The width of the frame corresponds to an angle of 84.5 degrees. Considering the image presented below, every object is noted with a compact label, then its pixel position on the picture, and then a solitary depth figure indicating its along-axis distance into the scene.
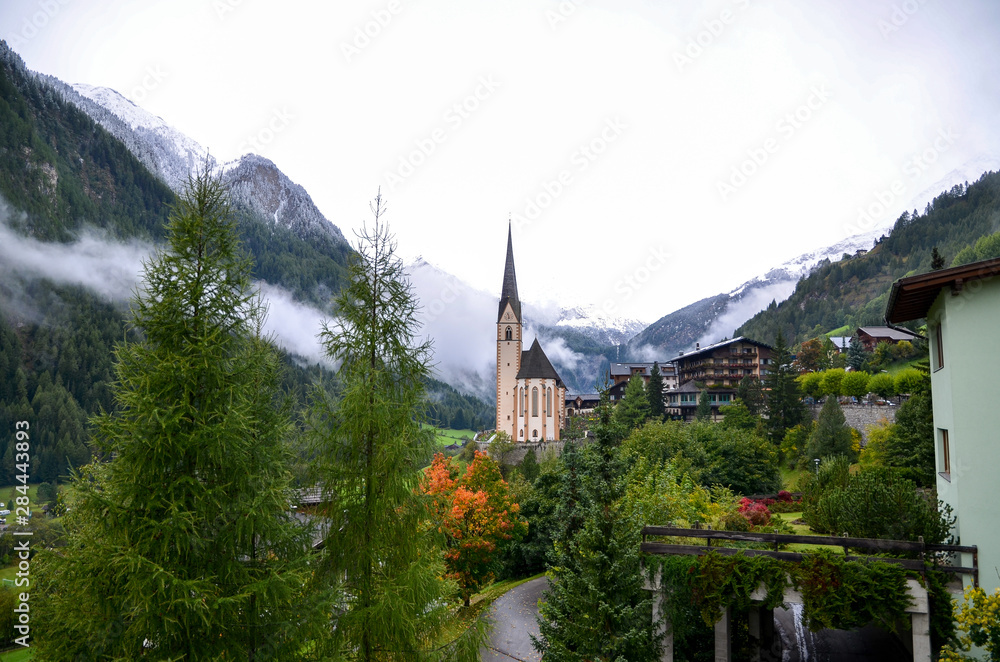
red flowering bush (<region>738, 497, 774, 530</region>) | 17.89
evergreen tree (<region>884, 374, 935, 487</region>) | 22.89
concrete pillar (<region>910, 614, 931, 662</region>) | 11.11
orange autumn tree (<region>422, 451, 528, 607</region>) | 24.05
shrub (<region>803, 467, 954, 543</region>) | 12.34
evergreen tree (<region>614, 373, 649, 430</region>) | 52.72
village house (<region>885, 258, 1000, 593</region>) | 11.02
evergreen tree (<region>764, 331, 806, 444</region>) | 42.84
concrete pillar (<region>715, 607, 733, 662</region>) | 13.55
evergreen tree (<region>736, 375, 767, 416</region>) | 50.94
